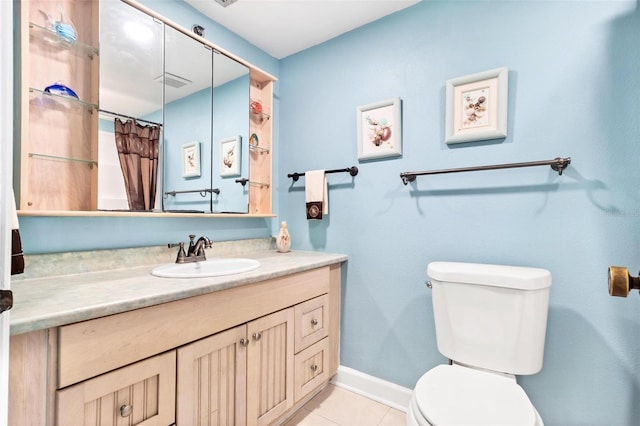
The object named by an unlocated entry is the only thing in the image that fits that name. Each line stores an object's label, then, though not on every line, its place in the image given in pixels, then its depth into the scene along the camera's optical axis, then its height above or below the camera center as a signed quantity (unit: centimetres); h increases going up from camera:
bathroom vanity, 77 -46
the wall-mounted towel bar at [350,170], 189 +25
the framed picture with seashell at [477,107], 142 +52
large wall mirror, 134 +48
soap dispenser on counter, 201 -21
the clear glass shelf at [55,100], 117 +43
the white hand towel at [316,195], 194 +9
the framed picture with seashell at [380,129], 173 +48
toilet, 97 -55
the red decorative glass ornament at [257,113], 202 +66
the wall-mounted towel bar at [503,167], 128 +21
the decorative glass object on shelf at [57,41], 116 +67
